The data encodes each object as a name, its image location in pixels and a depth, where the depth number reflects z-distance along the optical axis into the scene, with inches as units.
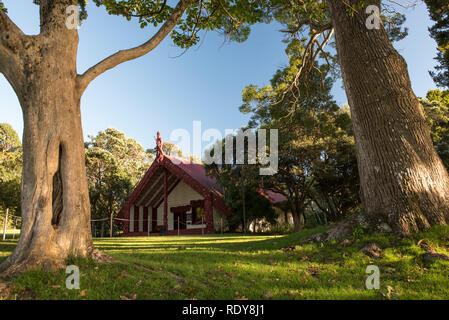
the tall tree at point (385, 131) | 237.6
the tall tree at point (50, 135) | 169.5
